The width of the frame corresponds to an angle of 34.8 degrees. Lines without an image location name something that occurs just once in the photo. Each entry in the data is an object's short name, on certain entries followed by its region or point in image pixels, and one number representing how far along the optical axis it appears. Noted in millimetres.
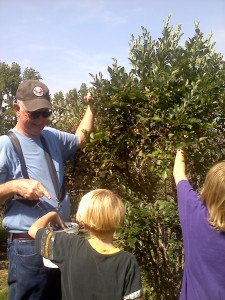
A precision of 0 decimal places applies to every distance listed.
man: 2666
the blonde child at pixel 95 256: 2100
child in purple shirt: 2137
